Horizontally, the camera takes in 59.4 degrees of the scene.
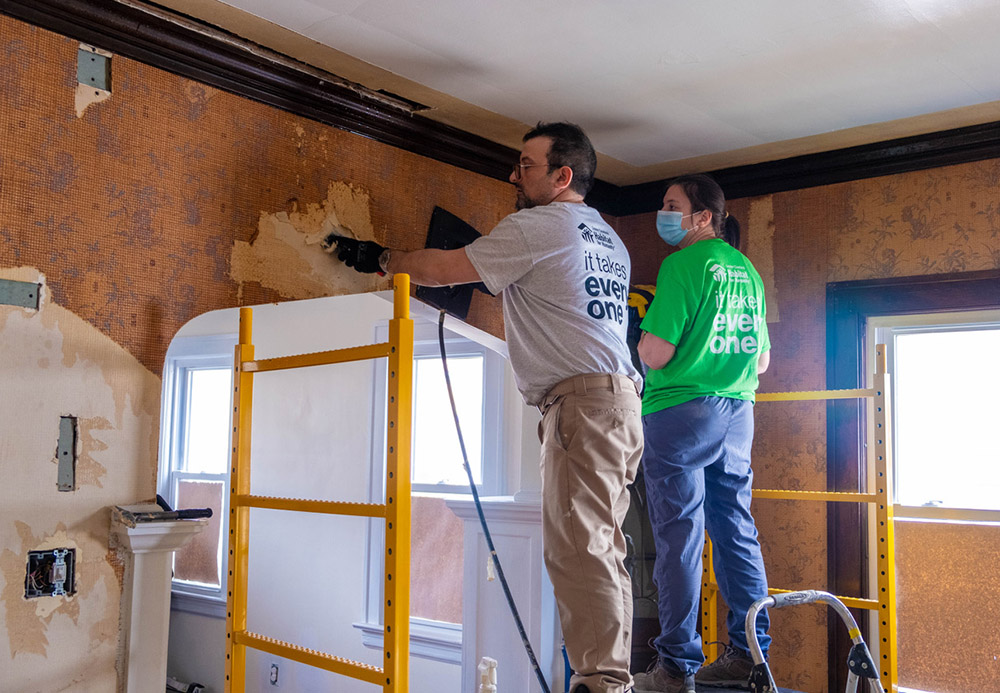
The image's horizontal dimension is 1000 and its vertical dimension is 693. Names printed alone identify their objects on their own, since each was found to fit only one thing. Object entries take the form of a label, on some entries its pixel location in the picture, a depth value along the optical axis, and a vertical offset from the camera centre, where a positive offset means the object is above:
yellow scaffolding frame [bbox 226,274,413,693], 2.01 -0.21
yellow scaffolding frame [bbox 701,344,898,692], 2.86 -0.26
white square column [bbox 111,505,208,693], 2.21 -0.46
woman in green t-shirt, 2.66 -0.04
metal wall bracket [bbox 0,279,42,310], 2.07 +0.29
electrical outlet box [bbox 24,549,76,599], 2.08 -0.38
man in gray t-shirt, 2.15 +0.14
